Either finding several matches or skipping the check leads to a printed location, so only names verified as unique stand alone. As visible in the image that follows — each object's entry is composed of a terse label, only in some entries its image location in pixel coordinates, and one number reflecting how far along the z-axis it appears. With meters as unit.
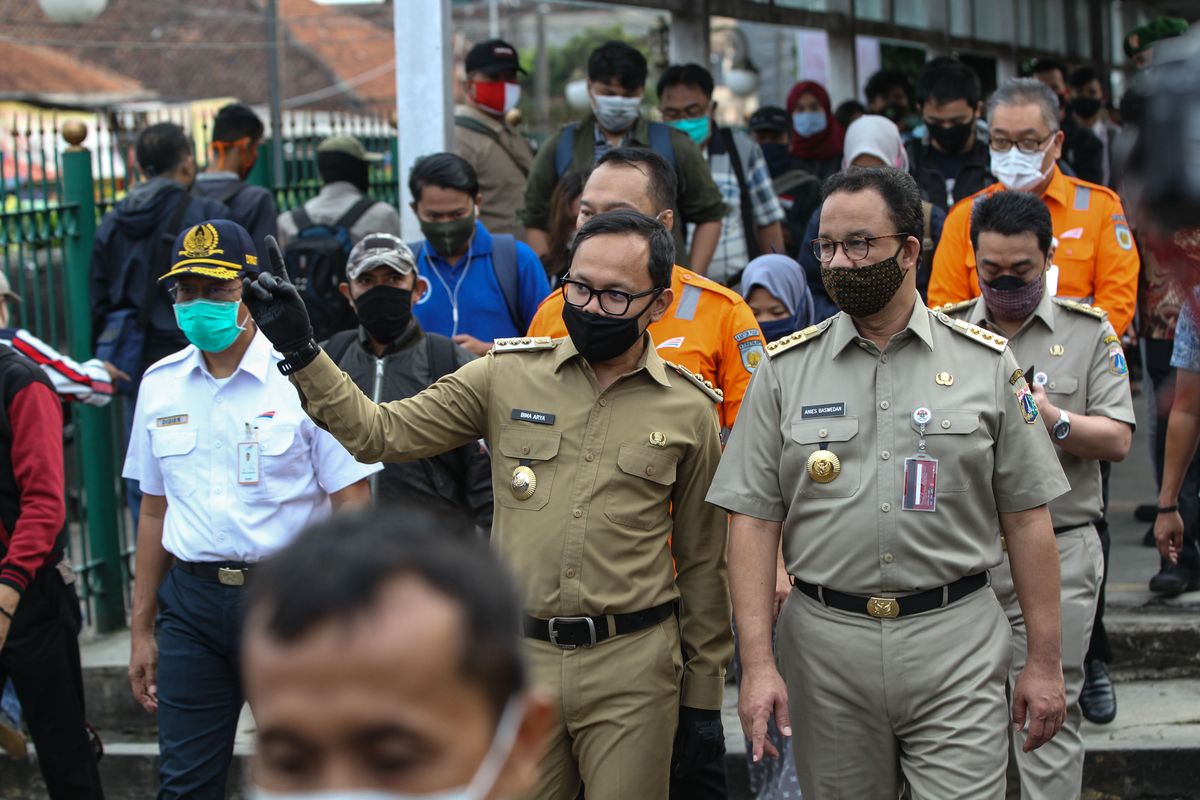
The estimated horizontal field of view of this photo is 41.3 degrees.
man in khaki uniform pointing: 4.06
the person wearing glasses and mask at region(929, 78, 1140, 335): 5.75
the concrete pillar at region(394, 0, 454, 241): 6.92
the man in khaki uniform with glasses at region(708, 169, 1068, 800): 3.98
